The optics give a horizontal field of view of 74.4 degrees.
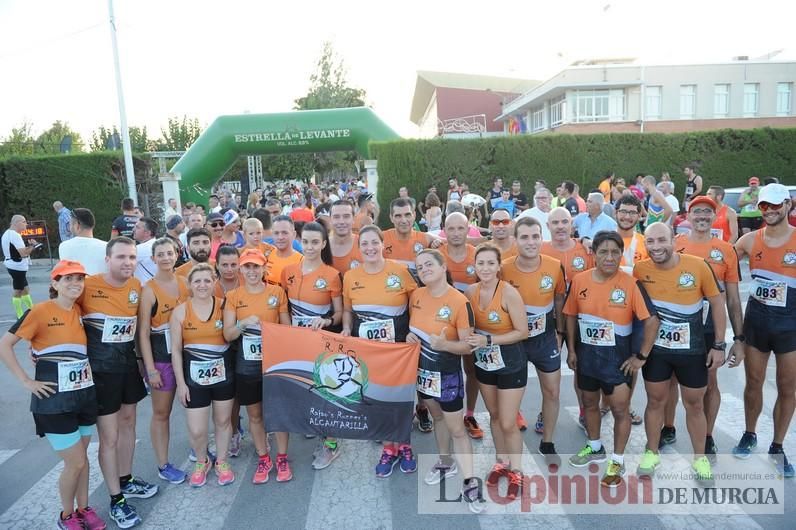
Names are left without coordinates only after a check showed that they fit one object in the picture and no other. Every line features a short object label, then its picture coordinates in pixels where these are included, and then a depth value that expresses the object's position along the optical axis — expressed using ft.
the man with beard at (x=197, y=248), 16.33
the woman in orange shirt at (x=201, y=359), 13.56
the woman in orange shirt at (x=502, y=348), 12.91
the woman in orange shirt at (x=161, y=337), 13.66
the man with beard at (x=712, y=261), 14.16
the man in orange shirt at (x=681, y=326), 13.00
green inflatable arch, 57.88
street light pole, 54.08
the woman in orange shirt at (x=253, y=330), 13.91
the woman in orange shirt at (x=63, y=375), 11.41
